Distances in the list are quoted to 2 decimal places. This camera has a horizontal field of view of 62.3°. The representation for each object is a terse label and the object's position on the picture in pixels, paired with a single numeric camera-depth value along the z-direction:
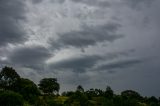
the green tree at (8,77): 61.68
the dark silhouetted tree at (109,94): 68.83
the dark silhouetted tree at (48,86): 68.46
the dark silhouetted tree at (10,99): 47.16
